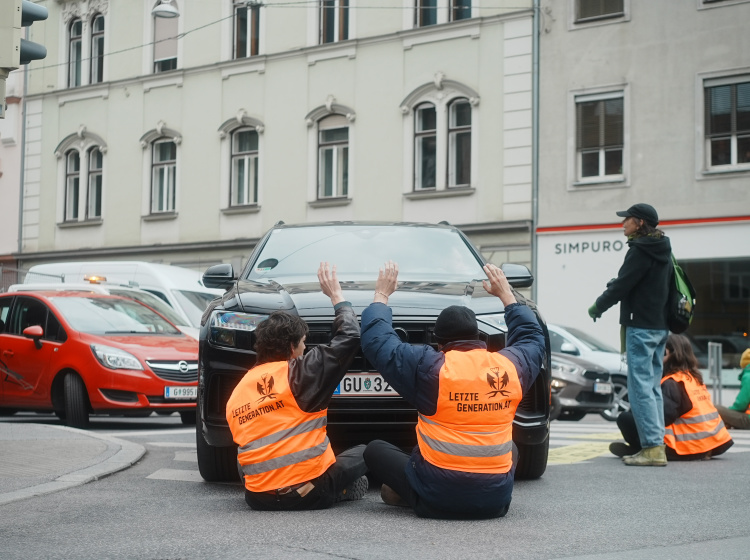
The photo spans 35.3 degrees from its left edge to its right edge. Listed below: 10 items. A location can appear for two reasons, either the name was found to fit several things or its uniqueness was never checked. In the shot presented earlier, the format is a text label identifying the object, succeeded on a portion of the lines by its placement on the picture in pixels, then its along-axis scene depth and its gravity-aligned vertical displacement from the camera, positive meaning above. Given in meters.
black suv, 6.36 -0.16
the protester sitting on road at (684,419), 8.80 -0.71
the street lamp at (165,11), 26.52 +7.01
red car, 11.80 -0.42
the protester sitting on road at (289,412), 5.70 -0.45
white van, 16.75 +0.53
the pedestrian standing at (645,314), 8.28 +0.07
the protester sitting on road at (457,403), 5.34 -0.37
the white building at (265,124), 24.64 +4.62
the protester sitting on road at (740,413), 12.32 -0.92
